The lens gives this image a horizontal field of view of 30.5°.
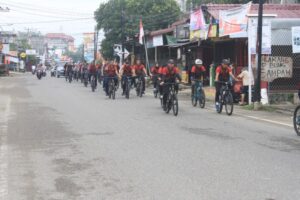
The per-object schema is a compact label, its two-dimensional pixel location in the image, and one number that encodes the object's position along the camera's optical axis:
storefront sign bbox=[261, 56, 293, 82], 20.30
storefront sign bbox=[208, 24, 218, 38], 26.66
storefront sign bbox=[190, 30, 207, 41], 28.78
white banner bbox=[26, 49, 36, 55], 133.54
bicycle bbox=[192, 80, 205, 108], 19.05
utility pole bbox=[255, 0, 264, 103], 18.81
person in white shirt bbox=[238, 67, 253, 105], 20.45
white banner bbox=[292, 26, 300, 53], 18.48
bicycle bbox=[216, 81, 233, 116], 16.57
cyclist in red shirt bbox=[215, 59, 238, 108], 16.97
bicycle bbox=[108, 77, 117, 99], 23.42
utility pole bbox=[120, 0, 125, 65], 49.47
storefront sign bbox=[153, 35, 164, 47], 41.56
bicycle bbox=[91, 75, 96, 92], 29.94
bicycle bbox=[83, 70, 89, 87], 35.69
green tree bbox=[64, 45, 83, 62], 181.12
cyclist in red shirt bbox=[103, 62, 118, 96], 23.67
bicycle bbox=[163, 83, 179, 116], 16.24
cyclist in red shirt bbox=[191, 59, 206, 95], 18.92
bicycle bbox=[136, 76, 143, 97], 24.95
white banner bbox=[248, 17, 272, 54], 19.25
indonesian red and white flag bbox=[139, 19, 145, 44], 39.74
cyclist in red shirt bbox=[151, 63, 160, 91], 24.22
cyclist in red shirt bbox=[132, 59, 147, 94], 25.18
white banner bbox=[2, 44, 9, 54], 95.88
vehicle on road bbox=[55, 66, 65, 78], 63.38
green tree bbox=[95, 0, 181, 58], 63.91
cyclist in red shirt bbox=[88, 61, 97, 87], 31.31
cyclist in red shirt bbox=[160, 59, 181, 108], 16.89
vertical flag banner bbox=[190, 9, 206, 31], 29.27
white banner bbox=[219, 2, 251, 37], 21.42
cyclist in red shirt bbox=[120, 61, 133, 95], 23.92
